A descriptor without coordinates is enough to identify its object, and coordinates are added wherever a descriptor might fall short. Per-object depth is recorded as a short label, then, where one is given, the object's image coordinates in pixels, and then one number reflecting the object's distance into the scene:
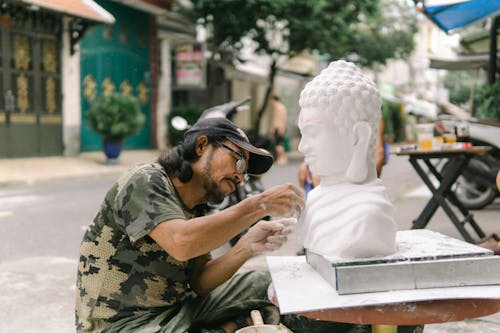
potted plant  11.69
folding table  4.70
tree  14.23
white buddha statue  1.80
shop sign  14.77
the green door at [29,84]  11.32
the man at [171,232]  2.00
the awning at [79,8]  10.73
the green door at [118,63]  13.63
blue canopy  6.76
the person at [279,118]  8.95
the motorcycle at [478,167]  6.04
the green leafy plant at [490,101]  7.60
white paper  1.58
